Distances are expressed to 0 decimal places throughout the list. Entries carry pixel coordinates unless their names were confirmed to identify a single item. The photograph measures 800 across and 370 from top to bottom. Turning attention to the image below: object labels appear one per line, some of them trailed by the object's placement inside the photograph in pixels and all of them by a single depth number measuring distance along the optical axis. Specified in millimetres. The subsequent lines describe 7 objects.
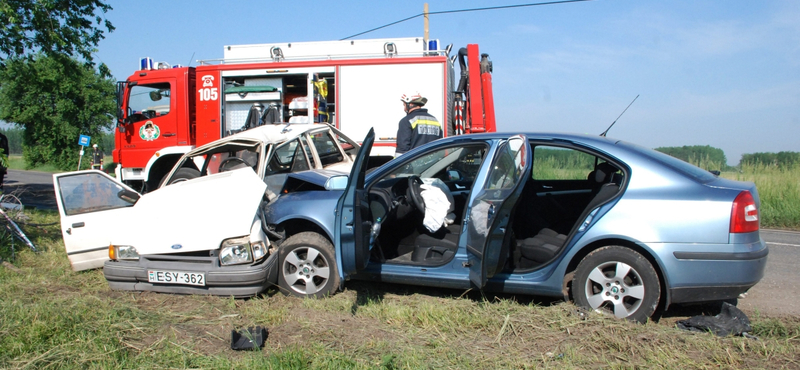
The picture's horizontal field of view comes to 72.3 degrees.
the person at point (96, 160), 18984
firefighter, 7949
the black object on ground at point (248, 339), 3519
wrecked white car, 4637
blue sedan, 3705
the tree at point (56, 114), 31297
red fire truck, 9984
